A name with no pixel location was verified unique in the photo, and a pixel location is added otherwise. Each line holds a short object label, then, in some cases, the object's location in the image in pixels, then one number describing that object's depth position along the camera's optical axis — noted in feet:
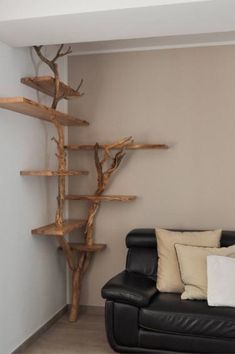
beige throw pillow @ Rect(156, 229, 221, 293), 11.25
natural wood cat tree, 11.05
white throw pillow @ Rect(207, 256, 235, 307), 10.09
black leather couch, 9.71
